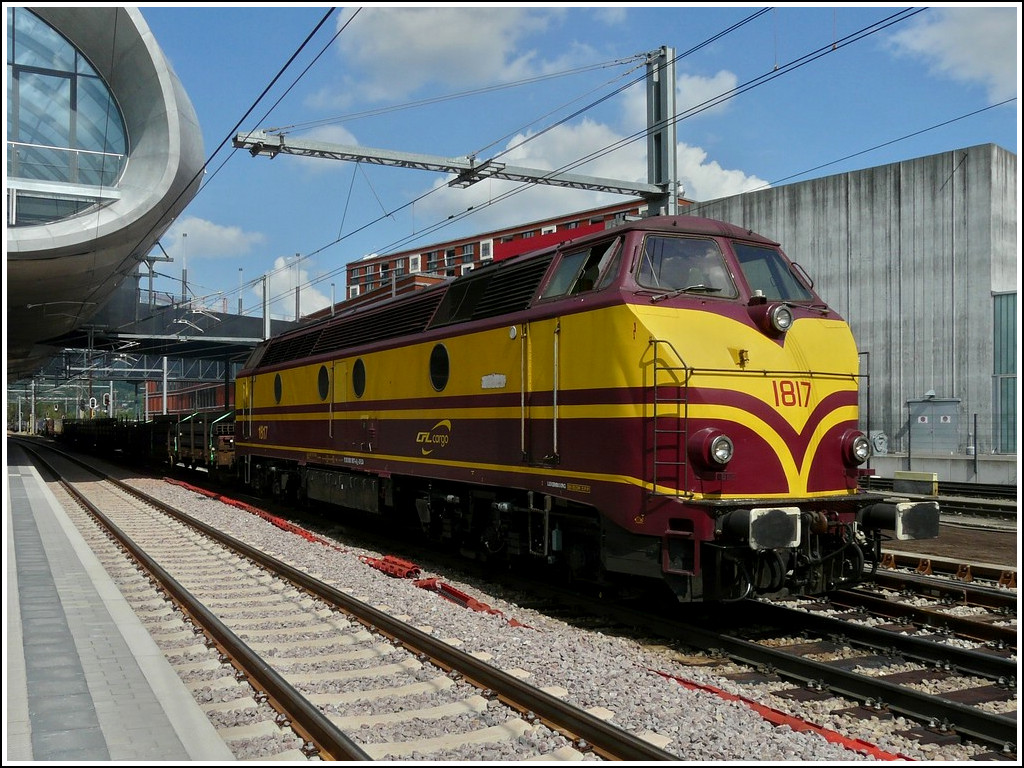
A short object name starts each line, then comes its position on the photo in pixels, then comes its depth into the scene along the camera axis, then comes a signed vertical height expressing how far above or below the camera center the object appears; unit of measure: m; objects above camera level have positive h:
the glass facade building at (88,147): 29.55 +9.69
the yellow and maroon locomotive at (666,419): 8.23 -0.22
